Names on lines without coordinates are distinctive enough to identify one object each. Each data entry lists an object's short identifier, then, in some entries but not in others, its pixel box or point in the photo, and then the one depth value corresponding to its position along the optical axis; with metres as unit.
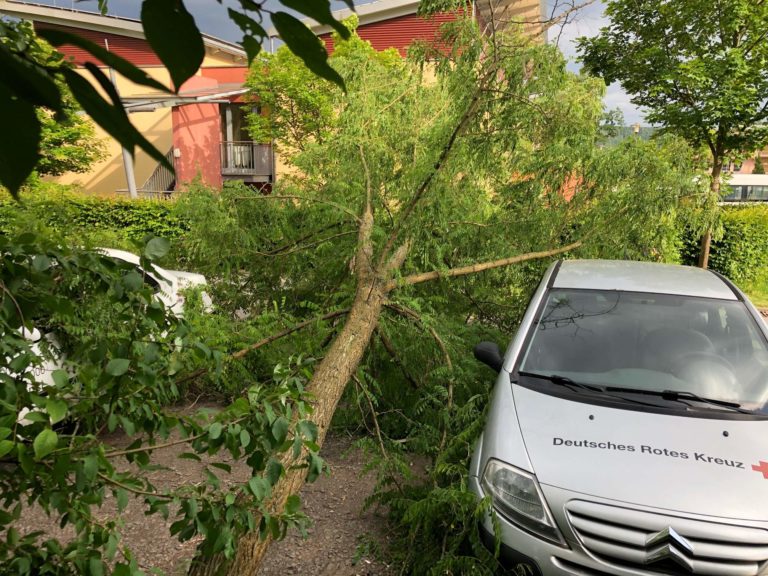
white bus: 37.88
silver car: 2.36
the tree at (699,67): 10.38
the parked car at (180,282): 4.95
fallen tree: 4.18
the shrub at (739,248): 13.38
